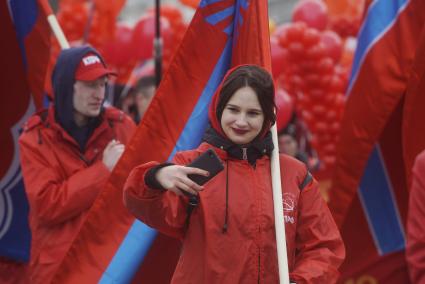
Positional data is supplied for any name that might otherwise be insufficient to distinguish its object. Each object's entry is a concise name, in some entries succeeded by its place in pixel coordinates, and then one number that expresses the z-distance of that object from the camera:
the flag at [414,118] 10.68
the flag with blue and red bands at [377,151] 11.57
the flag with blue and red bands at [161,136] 8.94
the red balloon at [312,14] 23.78
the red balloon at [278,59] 18.94
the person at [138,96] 14.59
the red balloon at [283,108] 17.08
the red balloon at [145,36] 21.53
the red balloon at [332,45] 21.52
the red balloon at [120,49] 22.25
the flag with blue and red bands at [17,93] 11.52
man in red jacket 9.48
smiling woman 6.80
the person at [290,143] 14.92
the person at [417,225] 8.59
